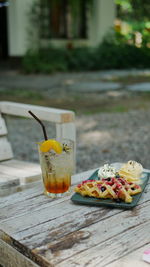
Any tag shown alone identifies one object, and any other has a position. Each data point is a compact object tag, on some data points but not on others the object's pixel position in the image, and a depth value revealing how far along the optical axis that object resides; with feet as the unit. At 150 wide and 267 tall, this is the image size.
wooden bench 7.04
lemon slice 5.42
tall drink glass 5.47
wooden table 4.06
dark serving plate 5.08
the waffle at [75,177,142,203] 5.20
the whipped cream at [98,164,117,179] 5.74
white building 37.65
